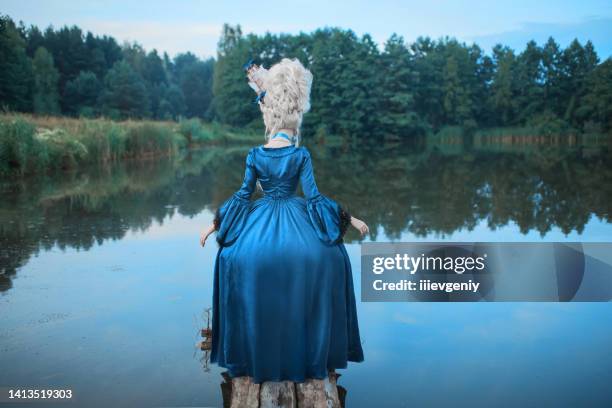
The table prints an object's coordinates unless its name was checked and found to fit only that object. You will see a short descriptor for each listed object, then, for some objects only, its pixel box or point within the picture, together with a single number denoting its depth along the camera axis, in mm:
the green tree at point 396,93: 41562
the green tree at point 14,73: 26594
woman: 2686
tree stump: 2732
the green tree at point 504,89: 43281
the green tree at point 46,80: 34234
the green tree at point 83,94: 40344
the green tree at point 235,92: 42750
